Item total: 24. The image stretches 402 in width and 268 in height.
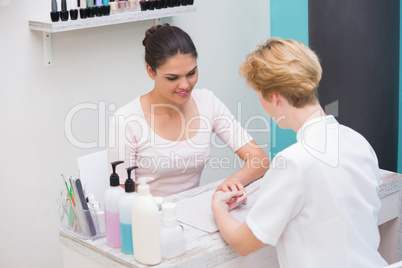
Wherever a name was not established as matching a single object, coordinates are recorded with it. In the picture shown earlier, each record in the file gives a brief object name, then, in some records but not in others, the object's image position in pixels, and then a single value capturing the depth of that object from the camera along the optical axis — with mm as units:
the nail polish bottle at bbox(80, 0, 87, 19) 2322
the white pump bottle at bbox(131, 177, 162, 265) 1355
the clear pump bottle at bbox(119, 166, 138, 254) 1420
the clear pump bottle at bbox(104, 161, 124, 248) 1468
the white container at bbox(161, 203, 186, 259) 1396
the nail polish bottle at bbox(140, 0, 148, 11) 2516
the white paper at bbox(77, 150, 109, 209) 1664
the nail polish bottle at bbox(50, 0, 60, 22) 2232
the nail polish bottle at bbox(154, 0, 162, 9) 2578
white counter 1449
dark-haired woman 1962
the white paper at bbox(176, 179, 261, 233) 1646
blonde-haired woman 1367
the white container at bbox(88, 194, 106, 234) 1553
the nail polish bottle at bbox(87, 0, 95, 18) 2342
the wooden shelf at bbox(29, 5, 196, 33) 2243
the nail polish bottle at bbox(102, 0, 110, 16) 2377
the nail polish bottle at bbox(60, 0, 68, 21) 2262
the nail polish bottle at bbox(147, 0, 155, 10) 2546
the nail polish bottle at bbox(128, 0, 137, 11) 2510
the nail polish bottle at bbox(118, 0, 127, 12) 2465
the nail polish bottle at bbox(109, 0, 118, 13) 2425
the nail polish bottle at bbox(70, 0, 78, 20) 2285
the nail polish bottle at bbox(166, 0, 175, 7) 2644
